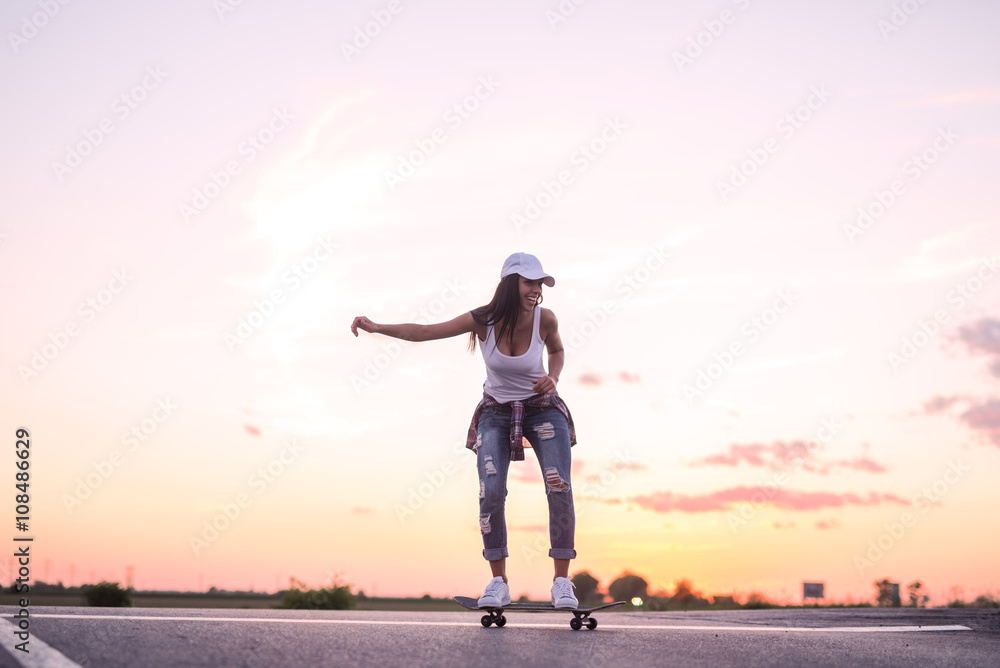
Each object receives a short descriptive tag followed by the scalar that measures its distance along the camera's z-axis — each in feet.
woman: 20.76
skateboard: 19.25
